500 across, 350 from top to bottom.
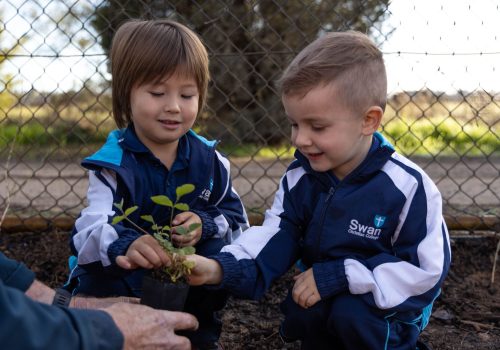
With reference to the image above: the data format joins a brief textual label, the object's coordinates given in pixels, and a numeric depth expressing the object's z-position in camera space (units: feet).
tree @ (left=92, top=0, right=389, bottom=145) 15.87
